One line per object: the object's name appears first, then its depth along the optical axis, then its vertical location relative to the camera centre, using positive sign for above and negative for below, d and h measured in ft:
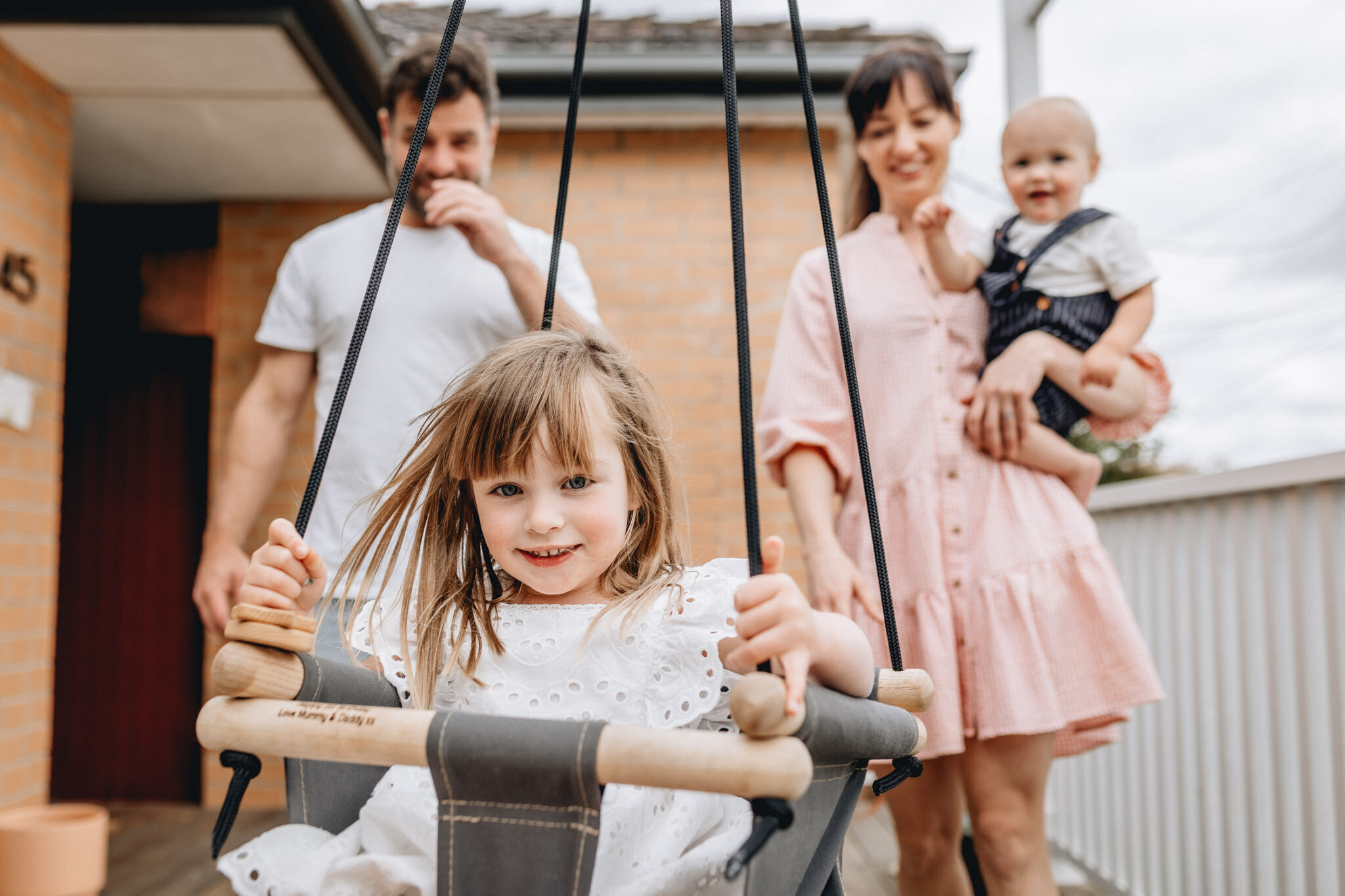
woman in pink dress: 4.98 +0.01
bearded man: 6.02 +1.41
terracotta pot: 8.02 -2.70
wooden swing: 2.45 -0.63
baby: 5.35 +1.43
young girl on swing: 3.31 -0.35
